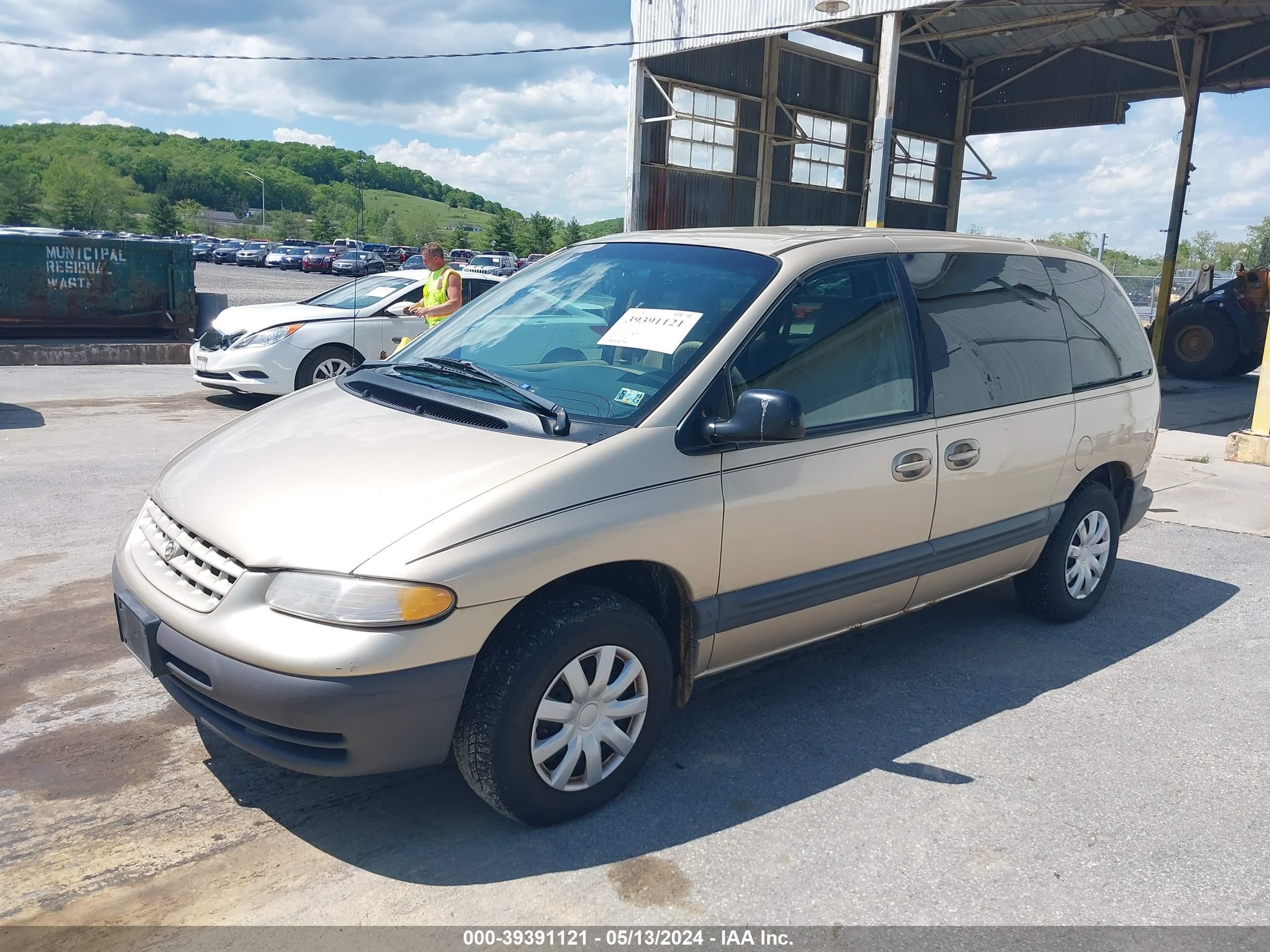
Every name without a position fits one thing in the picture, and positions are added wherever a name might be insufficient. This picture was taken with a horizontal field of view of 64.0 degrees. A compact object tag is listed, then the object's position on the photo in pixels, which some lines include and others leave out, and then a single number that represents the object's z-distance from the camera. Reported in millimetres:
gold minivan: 2734
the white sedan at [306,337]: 10094
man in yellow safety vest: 9039
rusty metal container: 14336
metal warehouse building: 17266
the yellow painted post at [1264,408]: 9891
